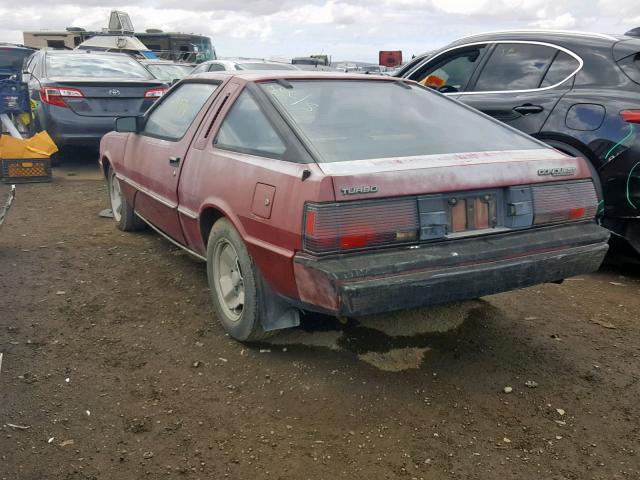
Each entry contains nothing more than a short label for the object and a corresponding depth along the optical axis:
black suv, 4.30
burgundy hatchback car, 2.70
